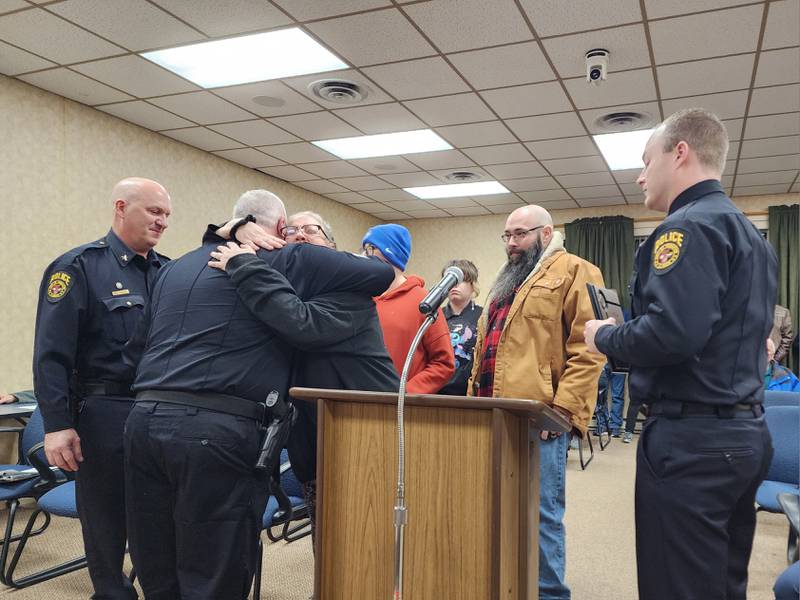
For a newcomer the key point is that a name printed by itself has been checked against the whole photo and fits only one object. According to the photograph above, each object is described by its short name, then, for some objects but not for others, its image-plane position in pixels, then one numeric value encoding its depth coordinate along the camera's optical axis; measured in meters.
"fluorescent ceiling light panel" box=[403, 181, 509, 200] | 7.13
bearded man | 2.11
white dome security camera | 3.72
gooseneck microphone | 1.26
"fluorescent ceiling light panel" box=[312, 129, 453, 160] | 5.41
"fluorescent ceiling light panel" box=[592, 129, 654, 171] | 5.28
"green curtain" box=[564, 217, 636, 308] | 8.12
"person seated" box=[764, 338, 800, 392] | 5.19
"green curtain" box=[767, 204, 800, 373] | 7.32
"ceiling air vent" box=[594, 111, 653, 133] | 4.80
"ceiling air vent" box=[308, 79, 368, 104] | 4.26
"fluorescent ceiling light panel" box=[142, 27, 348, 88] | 3.71
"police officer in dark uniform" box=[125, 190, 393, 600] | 1.51
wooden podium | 1.28
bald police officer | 2.00
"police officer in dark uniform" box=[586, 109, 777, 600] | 1.35
